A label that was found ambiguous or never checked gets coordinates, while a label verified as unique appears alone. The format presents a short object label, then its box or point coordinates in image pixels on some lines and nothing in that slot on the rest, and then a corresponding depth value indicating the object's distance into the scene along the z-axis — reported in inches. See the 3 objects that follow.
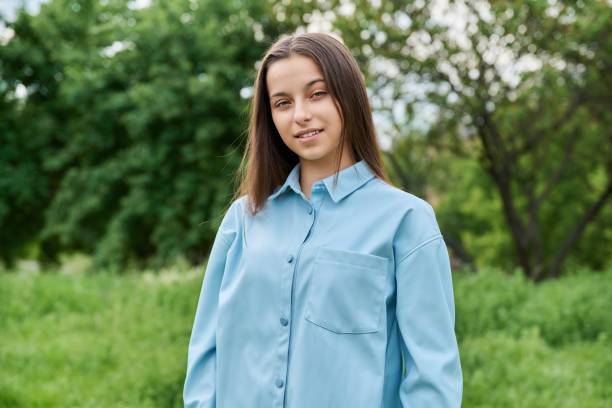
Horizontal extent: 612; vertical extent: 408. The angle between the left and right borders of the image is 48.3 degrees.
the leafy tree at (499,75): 409.4
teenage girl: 65.1
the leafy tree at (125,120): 496.1
